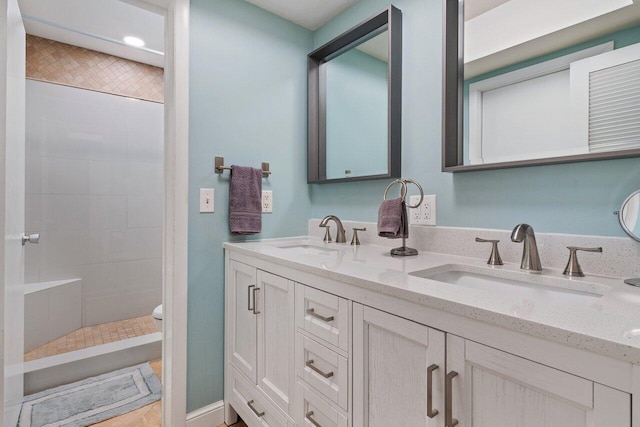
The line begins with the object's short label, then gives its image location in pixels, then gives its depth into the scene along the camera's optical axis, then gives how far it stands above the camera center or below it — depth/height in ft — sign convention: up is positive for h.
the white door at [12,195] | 3.63 +0.20
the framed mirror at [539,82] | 3.06 +1.46
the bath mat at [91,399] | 5.19 -3.47
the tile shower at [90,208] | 7.89 +0.05
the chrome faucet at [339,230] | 5.61 -0.36
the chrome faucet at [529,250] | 3.15 -0.42
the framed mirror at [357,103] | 4.91 +1.96
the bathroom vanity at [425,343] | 1.65 -0.97
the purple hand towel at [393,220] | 4.12 -0.13
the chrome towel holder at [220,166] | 5.36 +0.76
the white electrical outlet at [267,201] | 5.97 +0.17
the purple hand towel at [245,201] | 5.42 +0.16
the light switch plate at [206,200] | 5.21 +0.17
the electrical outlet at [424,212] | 4.47 -0.03
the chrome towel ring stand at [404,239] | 4.26 -0.40
